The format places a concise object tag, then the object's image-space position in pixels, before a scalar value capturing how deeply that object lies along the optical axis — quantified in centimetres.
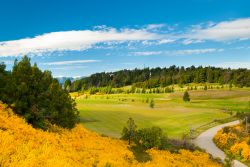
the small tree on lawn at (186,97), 16300
